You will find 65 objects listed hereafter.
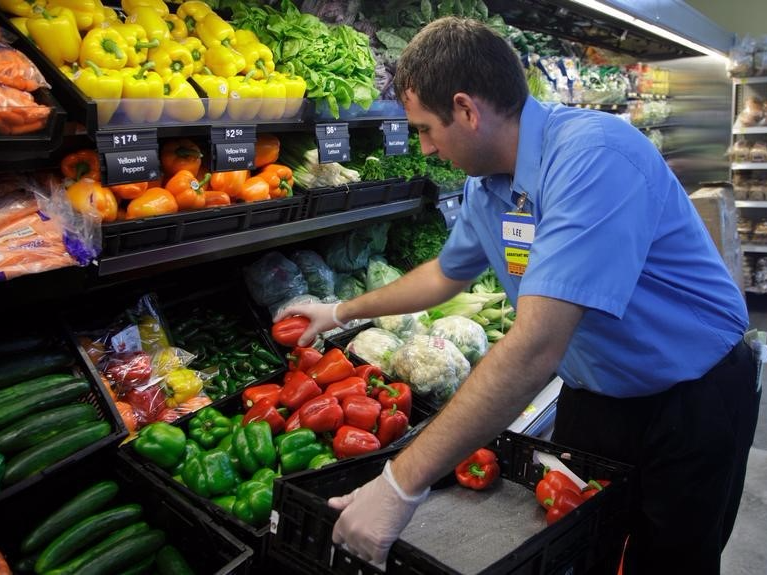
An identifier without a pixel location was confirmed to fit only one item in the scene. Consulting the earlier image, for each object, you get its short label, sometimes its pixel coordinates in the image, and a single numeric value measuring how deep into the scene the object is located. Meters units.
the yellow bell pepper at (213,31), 2.52
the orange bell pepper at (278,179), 2.61
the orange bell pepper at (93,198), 1.96
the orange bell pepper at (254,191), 2.49
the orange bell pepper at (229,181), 2.41
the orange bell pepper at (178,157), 2.38
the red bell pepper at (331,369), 2.56
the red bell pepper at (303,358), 2.66
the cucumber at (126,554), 1.71
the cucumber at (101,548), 1.70
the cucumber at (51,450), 1.80
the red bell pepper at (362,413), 2.34
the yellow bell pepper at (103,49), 2.03
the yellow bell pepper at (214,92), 2.23
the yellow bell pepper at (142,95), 1.98
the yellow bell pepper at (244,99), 2.31
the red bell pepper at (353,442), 2.22
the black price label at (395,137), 2.93
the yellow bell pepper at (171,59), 2.26
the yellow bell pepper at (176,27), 2.45
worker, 1.32
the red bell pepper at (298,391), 2.41
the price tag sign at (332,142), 2.59
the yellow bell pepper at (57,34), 1.94
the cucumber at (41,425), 1.85
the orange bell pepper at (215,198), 2.36
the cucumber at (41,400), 1.91
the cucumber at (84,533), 1.73
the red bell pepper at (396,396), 2.46
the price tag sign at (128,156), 1.85
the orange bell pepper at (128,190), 2.11
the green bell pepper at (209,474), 2.00
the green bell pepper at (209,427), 2.24
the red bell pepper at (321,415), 2.29
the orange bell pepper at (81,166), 2.09
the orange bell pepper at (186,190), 2.25
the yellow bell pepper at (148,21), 2.29
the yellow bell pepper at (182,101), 2.11
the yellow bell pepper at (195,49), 2.39
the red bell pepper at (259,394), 2.45
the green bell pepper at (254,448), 2.13
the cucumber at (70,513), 1.77
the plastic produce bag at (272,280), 3.08
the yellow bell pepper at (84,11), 2.06
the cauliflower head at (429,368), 2.75
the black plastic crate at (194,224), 1.92
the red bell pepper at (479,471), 1.93
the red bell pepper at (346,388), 2.44
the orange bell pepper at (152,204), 2.10
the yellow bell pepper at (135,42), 2.14
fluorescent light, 3.56
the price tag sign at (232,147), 2.21
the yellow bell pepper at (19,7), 1.96
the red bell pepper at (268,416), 2.32
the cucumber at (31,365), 2.02
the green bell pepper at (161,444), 2.05
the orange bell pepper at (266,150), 2.69
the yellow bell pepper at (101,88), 1.89
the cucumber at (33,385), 1.96
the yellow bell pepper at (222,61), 2.46
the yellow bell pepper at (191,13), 2.54
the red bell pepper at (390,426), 2.37
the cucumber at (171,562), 1.77
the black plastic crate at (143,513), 1.72
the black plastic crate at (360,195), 2.64
